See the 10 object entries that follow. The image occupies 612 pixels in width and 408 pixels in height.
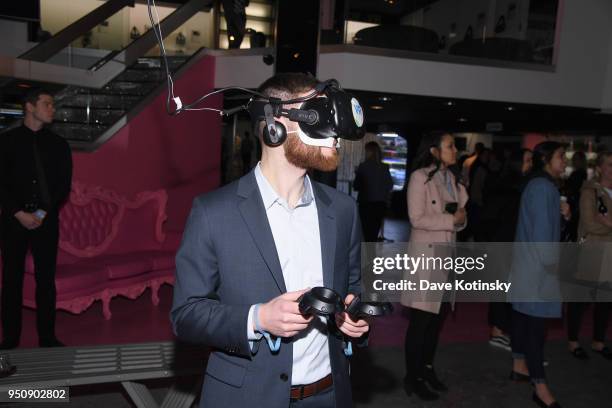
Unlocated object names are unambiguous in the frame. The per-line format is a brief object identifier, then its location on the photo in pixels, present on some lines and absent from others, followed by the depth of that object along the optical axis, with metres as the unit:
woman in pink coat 3.42
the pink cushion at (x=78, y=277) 4.43
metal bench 2.46
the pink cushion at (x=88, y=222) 5.09
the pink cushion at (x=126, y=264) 4.90
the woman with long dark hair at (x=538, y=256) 3.29
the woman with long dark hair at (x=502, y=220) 3.96
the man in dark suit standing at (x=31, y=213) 3.75
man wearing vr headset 1.45
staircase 6.50
